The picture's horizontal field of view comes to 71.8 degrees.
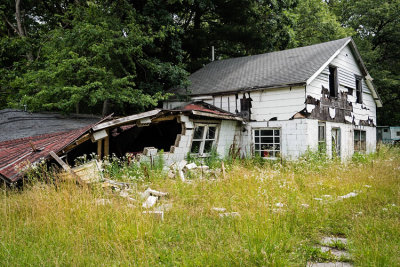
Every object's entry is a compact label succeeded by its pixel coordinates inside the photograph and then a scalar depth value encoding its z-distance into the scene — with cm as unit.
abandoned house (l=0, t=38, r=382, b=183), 1111
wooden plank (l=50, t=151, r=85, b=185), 598
